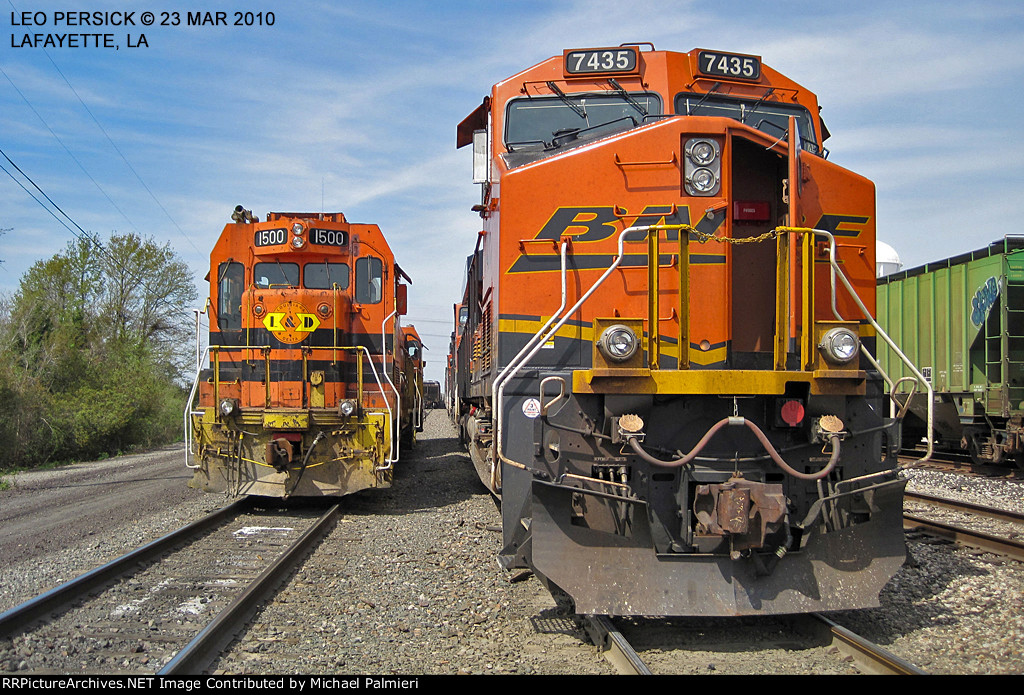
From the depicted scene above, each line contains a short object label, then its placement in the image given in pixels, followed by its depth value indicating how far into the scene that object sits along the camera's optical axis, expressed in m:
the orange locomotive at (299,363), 9.03
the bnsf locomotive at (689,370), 4.21
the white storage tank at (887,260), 24.88
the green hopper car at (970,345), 12.91
